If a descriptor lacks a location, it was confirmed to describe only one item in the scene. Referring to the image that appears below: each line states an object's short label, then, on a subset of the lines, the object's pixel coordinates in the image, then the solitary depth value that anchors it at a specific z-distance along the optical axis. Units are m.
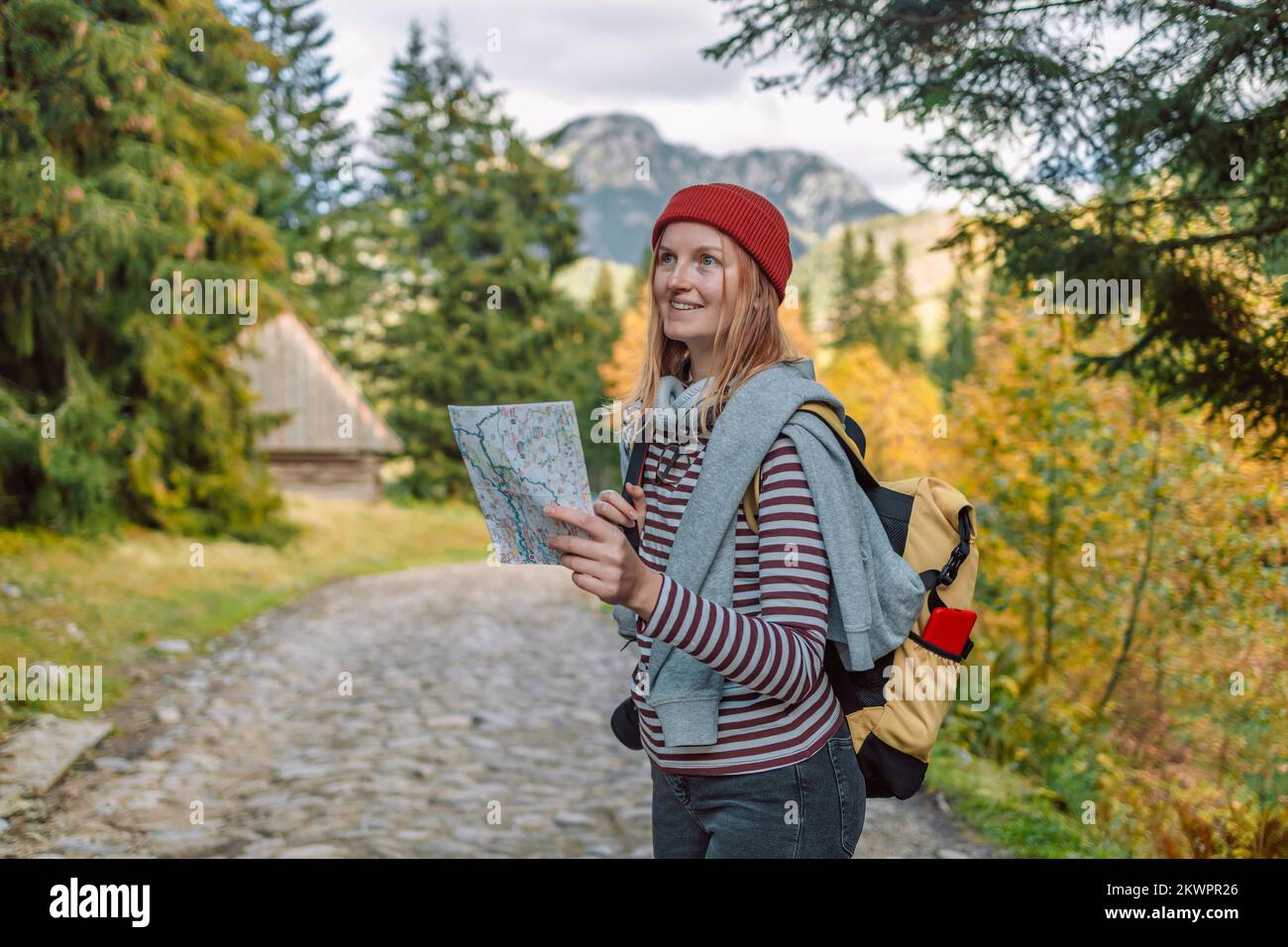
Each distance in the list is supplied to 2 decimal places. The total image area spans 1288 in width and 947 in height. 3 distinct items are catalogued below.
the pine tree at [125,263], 8.87
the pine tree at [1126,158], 4.70
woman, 1.76
